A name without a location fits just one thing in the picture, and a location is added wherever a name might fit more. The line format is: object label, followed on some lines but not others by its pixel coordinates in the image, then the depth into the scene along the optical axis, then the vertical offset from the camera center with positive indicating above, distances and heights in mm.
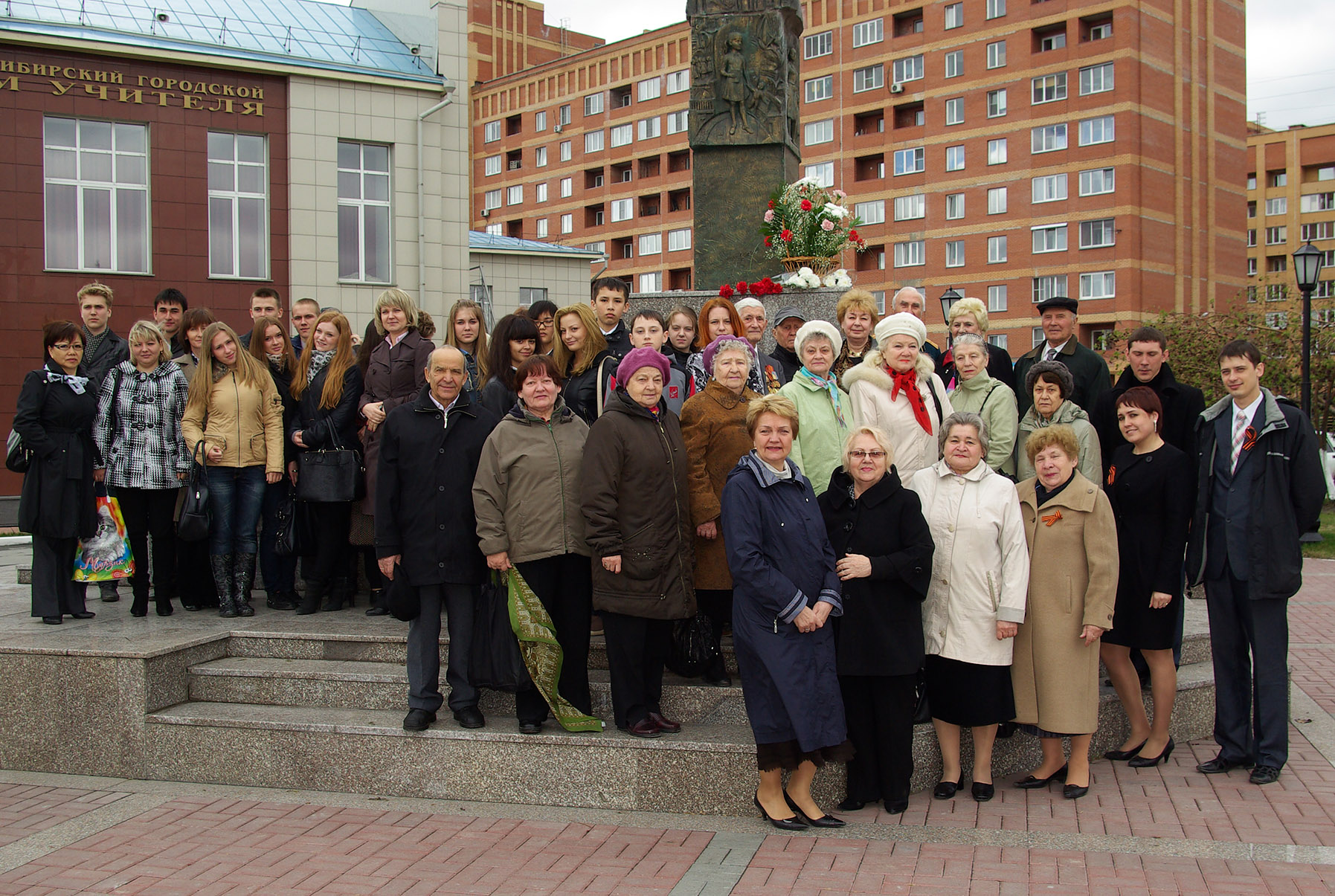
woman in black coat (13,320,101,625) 7000 -177
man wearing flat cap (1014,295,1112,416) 7098 +506
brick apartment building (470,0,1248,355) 49281 +13933
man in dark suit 5746 -588
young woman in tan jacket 7320 -39
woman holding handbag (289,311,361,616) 7363 +12
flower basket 10281 +1600
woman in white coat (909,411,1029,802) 5379 -746
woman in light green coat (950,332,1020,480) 6496 +207
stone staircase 5453 -1589
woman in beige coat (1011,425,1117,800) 5492 -861
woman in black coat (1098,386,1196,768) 5840 -571
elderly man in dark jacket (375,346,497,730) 5758 -443
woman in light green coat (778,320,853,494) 6003 +147
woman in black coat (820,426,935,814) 5207 -838
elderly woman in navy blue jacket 4953 -808
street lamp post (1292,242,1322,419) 17656 +2491
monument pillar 11250 +3126
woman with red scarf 6133 +217
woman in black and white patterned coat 7238 -21
